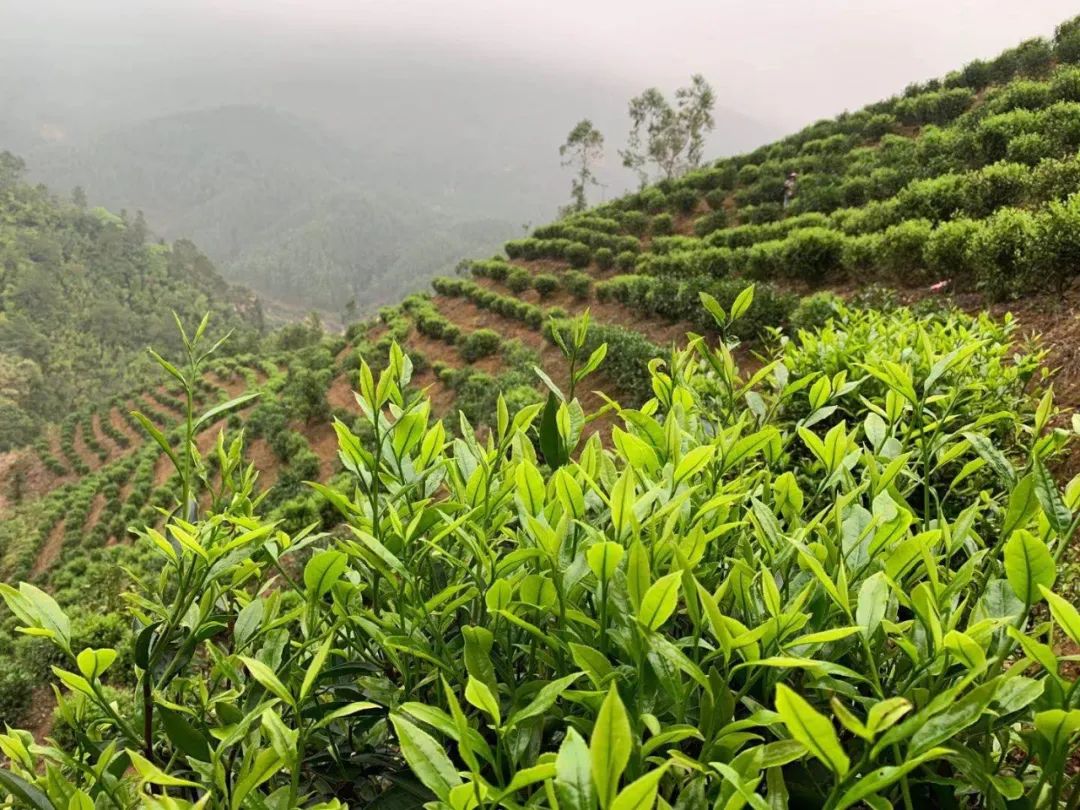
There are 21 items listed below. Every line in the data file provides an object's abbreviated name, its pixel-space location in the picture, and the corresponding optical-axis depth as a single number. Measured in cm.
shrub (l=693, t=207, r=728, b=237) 1506
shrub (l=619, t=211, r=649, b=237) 1731
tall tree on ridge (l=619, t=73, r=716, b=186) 3850
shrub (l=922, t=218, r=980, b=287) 515
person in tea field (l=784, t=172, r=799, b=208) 1388
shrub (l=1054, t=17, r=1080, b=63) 1336
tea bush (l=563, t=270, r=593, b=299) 1391
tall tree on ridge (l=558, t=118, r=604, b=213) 3981
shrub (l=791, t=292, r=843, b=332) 562
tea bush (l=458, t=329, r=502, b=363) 1322
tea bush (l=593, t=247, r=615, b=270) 1515
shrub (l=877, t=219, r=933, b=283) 597
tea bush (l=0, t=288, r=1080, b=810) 58
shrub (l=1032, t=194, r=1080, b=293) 391
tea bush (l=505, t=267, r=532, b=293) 1591
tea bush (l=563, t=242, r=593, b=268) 1589
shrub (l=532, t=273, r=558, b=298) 1495
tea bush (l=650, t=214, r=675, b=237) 1653
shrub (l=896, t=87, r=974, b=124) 1462
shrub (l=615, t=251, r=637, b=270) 1445
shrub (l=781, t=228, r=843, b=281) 779
